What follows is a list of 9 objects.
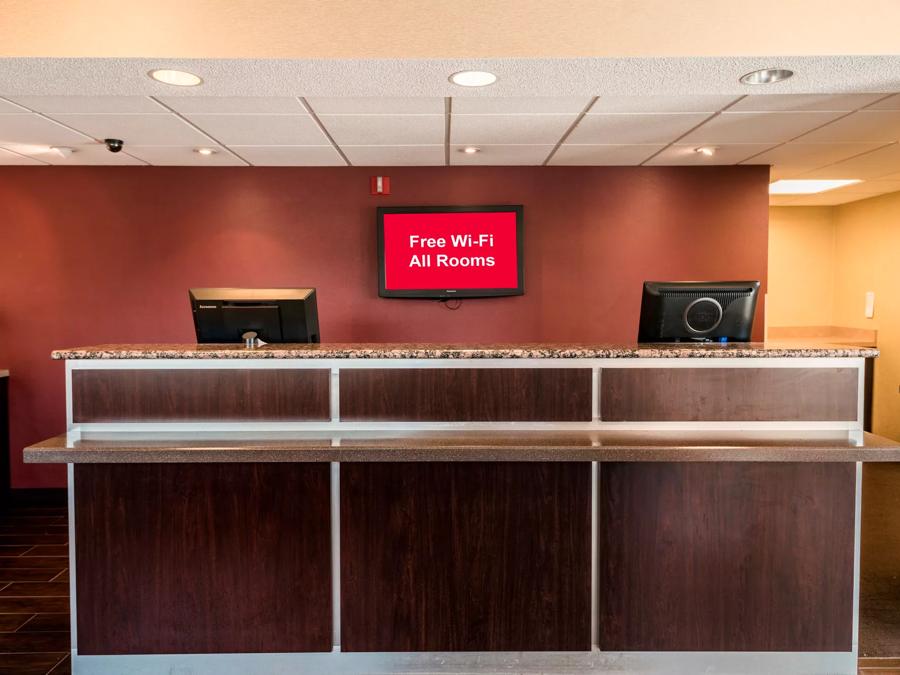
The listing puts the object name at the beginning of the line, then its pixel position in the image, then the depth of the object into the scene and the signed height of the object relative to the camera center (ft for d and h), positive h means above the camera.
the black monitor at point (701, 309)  9.14 +0.04
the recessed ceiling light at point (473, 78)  8.38 +3.17
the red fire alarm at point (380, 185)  16.05 +3.20
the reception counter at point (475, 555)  7.79 -3.03
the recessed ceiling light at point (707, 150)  14.17 +3.69
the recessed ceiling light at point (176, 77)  8.34 +3.15
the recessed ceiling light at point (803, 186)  18.25 +3.78
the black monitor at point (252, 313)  9.25 -0.04
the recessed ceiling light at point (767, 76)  8.37 +3.21
